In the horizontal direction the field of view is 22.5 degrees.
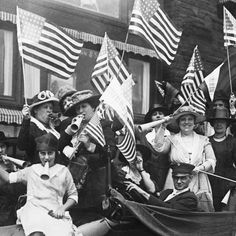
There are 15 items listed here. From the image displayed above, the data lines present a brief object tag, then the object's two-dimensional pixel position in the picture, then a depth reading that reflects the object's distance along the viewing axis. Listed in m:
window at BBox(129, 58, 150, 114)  10.66
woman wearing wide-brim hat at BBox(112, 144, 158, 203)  6.61
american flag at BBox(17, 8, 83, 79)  7.27
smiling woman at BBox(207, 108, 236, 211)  7.77
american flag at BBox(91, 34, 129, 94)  7.87
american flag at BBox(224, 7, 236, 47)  9.35
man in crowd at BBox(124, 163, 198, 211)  6.54
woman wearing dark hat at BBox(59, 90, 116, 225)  6.70
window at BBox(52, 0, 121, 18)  9.76
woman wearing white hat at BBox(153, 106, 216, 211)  7.41
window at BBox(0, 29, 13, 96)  8.73
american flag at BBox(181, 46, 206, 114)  9.03
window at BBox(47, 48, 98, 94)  9.47
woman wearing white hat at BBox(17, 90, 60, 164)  6.58
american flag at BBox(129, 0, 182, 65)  7.66
